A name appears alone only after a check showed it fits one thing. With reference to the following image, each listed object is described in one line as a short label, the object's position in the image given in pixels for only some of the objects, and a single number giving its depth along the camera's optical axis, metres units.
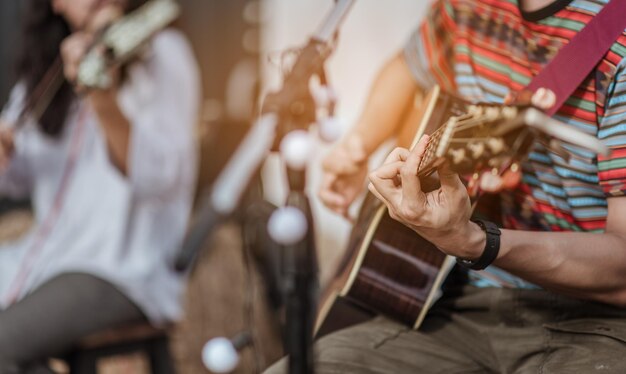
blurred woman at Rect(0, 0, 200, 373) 2.23
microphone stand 1.70
